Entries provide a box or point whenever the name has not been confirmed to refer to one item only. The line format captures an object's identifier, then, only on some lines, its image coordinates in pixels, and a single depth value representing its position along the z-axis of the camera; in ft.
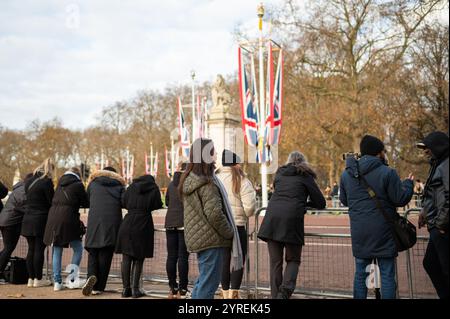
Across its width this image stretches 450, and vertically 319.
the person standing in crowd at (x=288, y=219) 20.97
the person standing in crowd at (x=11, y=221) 29.96
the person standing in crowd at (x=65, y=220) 27.02
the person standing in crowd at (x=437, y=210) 15.57
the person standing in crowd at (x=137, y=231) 24.86
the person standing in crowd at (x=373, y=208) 18.63
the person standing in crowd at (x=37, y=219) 28.22
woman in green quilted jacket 18.20
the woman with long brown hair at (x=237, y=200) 23.18
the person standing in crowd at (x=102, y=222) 26.23
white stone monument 91.35
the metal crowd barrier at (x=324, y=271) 23.54
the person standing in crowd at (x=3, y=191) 31.09
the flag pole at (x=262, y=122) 75.51
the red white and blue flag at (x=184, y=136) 108.06
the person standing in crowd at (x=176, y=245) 24.60
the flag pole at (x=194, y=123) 122.21
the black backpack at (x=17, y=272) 29.91
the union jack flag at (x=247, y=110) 68.29
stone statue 92.86
